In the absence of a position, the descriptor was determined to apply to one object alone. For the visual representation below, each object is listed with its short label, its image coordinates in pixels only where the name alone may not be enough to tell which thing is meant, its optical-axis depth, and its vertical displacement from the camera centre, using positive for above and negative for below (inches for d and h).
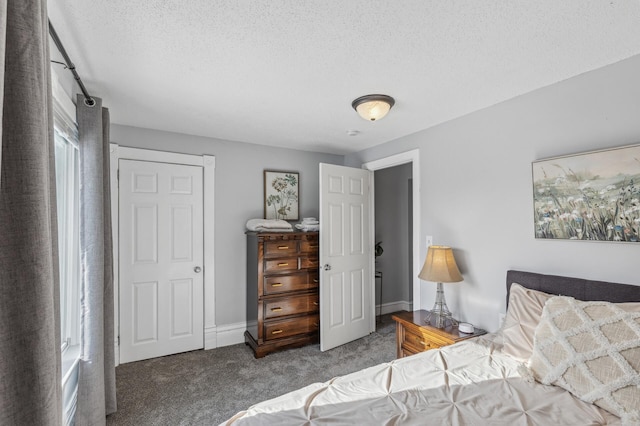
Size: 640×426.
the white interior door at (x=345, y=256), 137.6 -19.7
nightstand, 94.0 -37.9
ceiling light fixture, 93.5 +32.8
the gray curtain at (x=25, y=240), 22.1 -1.7
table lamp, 101.7 -19.8
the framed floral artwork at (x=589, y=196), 71.7 +3.9
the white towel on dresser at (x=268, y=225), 136.1 -4.5
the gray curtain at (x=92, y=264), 78.5 -12.0
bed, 50.8 -32.6
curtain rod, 62.3 +35.0
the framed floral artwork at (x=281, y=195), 152.6 +10.0
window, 87.1 -5.8
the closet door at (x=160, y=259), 124.1 -17.6
